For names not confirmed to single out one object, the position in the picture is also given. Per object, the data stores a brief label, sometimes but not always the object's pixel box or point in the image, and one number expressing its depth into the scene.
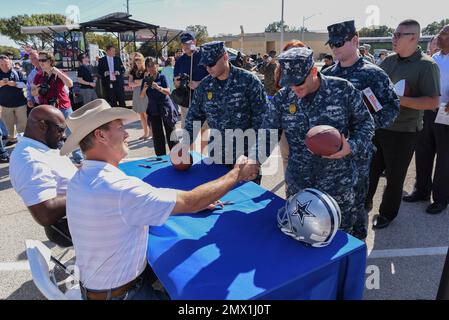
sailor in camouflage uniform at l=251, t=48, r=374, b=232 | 2.13
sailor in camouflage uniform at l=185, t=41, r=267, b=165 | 3.07
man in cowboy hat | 1.63
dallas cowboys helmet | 1.69
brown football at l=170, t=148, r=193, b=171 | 2.90
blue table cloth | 1.49
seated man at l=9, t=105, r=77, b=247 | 2.32
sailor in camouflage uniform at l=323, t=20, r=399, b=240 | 2.74
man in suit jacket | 8.73
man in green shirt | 3.18
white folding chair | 1.69
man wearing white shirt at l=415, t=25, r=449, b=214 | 3.97
